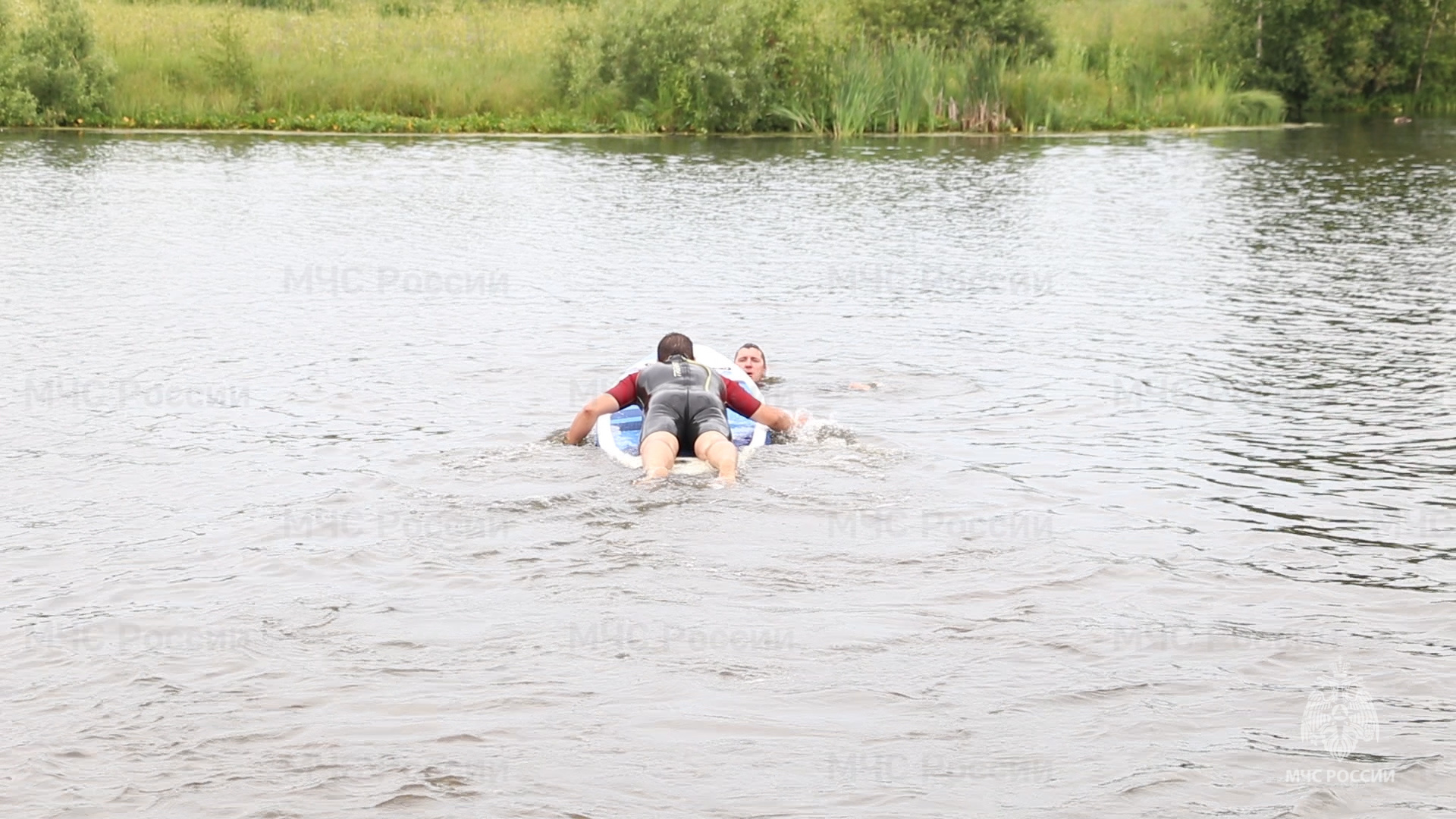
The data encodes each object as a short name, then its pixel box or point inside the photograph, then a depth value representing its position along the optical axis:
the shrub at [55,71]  39.75
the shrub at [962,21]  46.19
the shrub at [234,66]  42.28
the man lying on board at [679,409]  11.80
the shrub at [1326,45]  50.31
